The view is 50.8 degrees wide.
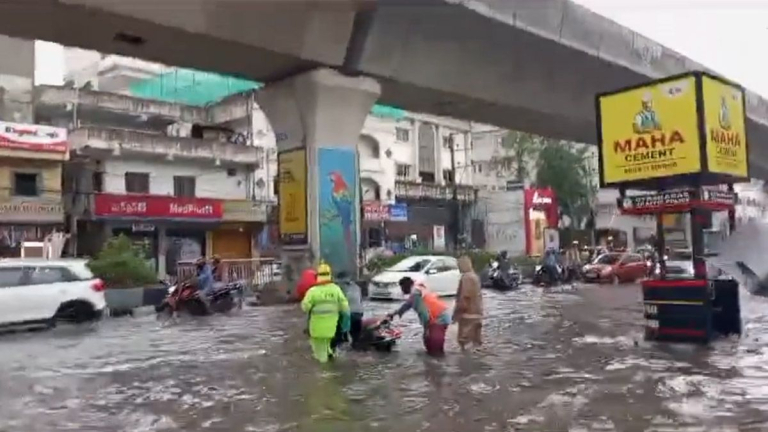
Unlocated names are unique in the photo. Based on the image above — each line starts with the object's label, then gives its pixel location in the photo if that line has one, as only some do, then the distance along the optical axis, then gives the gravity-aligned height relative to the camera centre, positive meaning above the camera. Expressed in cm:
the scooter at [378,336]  1202 -113
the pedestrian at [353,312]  1234 -78
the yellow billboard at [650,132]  1165 +183
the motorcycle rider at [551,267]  3219 -43
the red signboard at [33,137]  2908 +484
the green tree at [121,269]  2273 -5
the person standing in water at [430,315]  1157 -80
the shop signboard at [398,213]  4244 +251
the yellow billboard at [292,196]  2211 +187
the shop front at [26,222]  2903 +175
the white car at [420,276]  2294 -48
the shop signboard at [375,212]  4103 +251
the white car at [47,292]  1675 -51
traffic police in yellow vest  1061 -60
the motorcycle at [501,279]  2962 -79
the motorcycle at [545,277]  3214 -83
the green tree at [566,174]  5312 +540
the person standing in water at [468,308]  1211 -75
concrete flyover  1659 +526
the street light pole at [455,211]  4831 +288
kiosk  1163 +131
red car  3319 -61
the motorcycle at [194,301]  1988 -91
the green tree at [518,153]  5441 +713
